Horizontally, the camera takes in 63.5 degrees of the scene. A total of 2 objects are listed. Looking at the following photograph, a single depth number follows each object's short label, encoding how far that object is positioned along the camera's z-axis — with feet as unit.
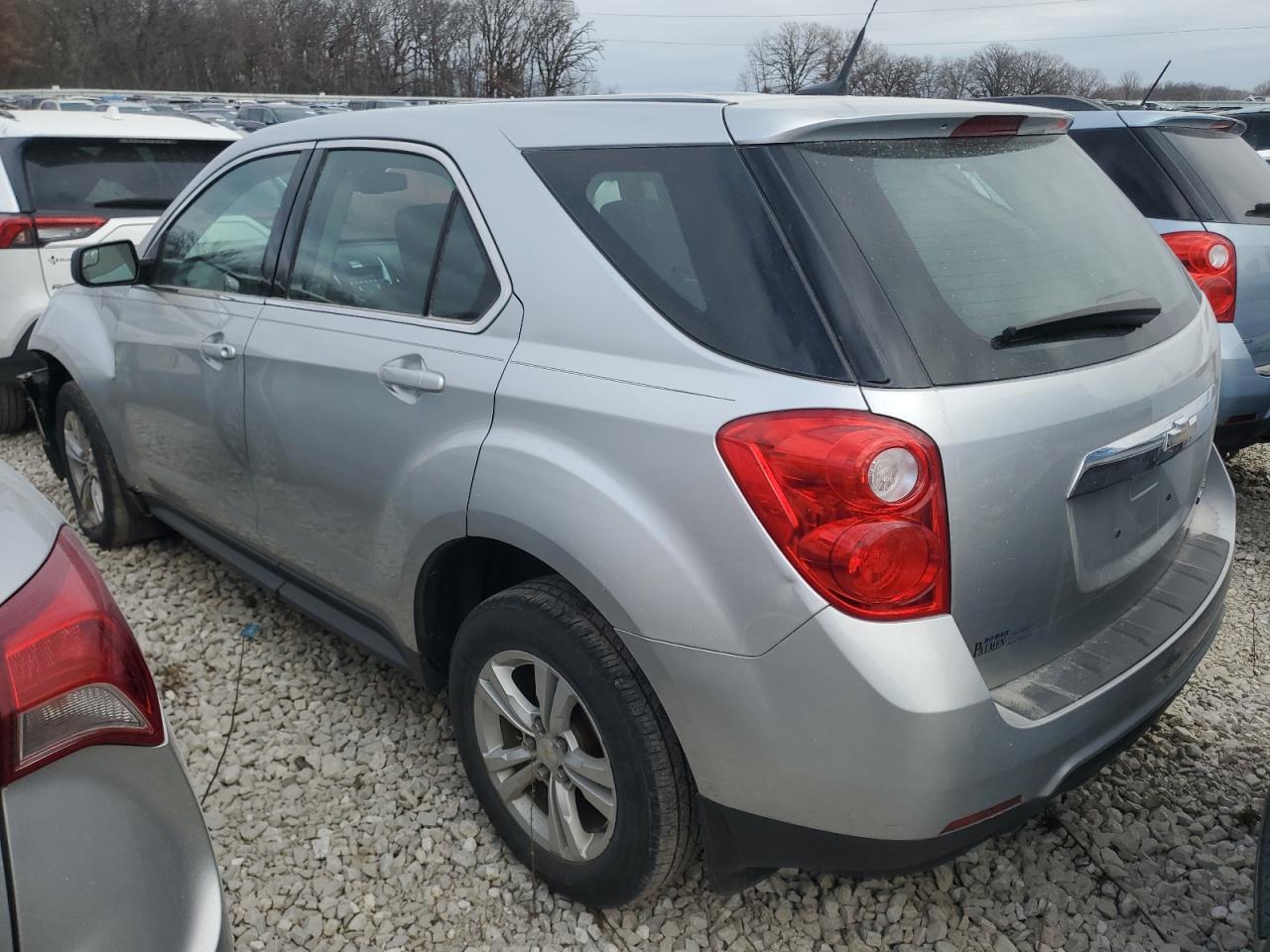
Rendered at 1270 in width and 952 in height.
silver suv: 5.62
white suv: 17.87
